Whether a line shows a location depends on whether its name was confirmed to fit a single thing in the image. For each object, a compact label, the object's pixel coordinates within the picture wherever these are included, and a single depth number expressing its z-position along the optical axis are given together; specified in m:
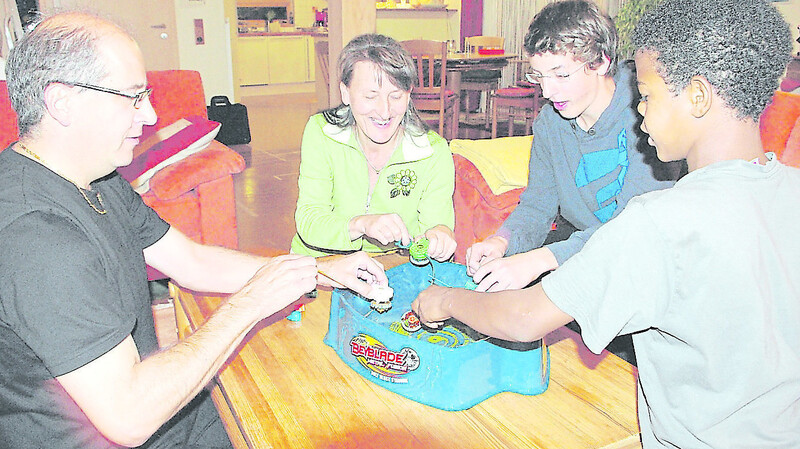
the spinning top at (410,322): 1.55
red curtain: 10.40
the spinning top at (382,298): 1.52
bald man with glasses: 1.05
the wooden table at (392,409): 1.19
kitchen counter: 11.51
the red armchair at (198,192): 3.29
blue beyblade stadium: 1.25
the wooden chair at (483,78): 7.78
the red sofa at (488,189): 2.59
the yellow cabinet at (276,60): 11.57
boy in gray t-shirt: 0.95
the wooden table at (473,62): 7.21
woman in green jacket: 1.96
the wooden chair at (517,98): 6.99
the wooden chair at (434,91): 6.31
